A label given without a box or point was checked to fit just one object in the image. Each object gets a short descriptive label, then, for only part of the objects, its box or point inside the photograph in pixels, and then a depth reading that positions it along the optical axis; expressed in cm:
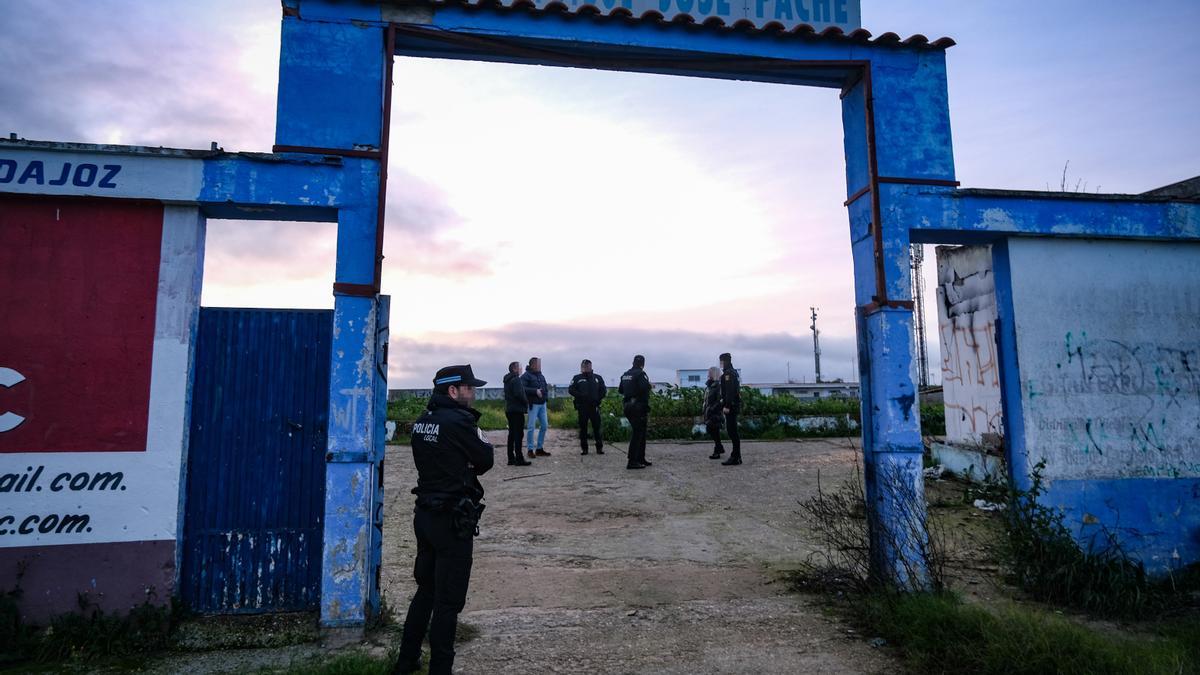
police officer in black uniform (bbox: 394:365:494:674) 392
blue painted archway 491
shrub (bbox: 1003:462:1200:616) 529
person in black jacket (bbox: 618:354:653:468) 1123
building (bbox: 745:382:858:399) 5566
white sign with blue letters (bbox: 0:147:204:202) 471
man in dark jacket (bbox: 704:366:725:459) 1221
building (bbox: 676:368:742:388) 6806
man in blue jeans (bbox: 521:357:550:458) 1209
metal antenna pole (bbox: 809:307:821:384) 5878
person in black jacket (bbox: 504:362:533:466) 1145
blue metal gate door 486
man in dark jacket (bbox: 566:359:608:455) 1269
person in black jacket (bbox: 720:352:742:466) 1159
